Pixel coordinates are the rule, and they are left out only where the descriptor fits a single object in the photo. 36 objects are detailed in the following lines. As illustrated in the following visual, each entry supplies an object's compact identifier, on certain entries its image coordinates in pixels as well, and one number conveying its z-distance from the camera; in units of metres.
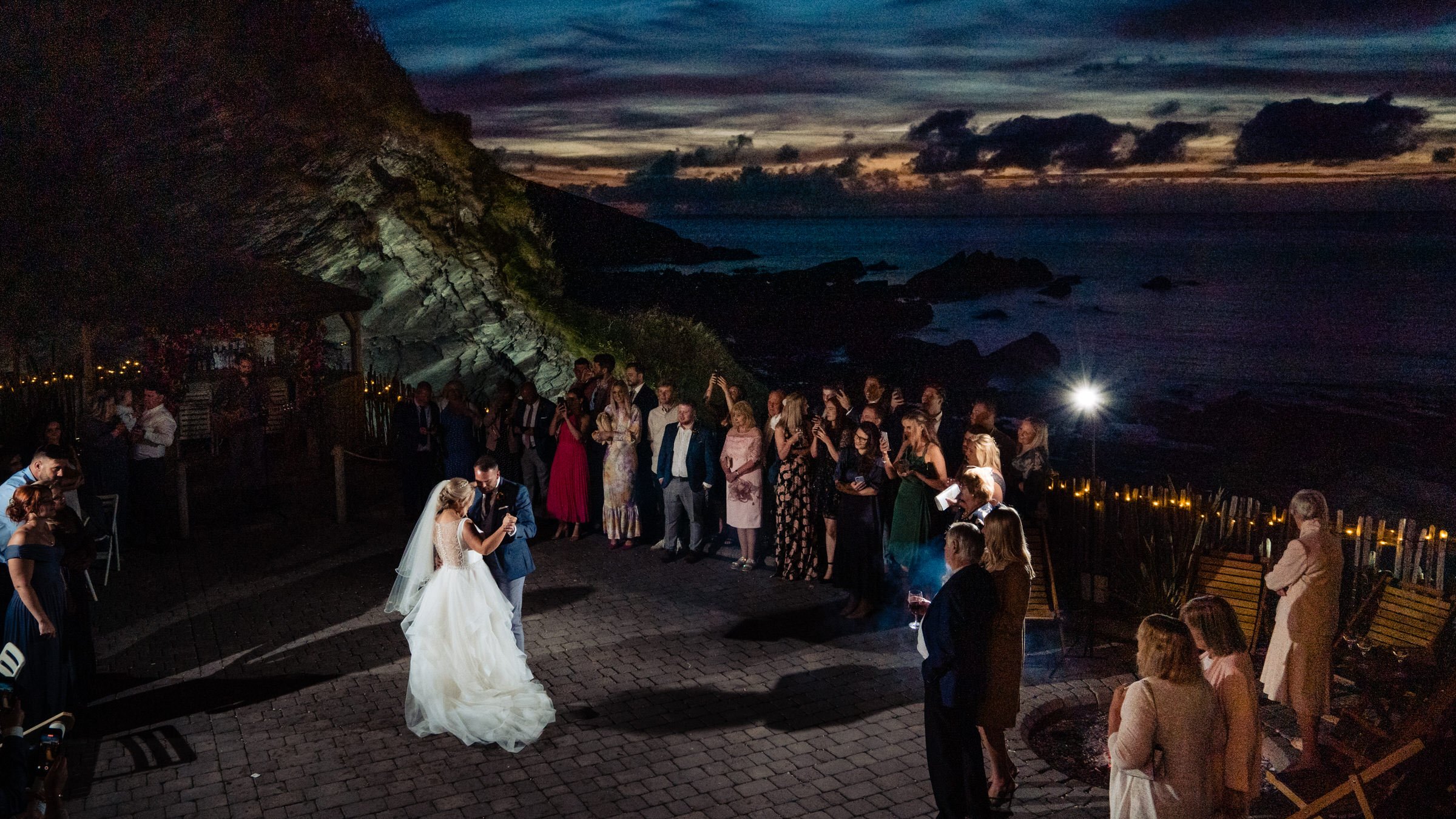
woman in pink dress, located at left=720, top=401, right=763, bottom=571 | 10.40
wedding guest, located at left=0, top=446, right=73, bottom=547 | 7.41
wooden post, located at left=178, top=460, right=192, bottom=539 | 11.93
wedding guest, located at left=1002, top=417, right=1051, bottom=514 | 8.95
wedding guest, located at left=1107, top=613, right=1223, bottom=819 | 4.38
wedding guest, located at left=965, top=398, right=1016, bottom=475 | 9.11
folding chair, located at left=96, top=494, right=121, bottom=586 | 10.41
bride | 7.02
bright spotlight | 11.01
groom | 7.48
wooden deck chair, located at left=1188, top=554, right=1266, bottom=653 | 8.08
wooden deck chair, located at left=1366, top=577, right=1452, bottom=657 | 7.09
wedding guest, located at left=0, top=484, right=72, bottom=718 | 6.63
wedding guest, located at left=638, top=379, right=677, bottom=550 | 11.13
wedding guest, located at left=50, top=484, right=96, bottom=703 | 7.20
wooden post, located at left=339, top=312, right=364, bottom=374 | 16.25
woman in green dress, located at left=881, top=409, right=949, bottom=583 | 8.77
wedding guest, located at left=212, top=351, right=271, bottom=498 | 12.44
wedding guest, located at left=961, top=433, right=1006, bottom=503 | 7.91
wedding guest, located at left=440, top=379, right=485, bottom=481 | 12.30
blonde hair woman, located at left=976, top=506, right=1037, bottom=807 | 5.75
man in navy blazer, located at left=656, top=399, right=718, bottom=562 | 10.68
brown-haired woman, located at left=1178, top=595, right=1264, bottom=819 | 4.52
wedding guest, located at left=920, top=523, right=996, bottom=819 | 5.49
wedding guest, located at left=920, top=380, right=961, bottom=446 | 10.20
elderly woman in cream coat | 6.55
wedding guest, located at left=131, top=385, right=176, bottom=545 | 11.23
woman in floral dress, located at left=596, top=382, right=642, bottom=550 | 11.20
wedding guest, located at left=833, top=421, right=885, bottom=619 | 9.24
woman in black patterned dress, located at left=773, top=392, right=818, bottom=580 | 10.02
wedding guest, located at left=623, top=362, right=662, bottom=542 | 11.52
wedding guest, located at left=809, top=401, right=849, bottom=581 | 9.73
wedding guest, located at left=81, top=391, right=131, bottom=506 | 10.82
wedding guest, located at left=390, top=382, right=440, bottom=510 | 12.64
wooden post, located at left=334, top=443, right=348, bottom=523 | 12.38
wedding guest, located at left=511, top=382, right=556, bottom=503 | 12.16
